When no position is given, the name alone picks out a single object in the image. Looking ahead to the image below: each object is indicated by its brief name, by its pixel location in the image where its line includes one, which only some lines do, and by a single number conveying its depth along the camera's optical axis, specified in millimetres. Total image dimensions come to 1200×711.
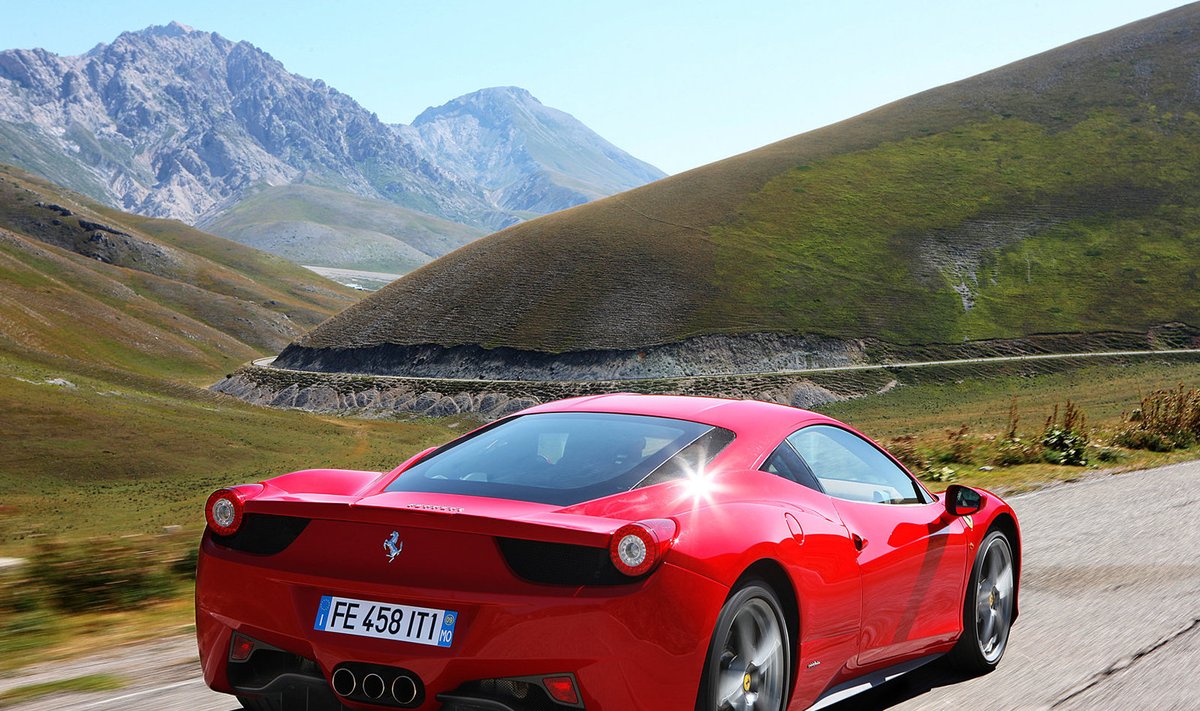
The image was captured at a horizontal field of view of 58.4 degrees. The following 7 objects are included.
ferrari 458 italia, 3346
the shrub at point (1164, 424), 16766
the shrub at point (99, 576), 7055
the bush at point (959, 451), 15359
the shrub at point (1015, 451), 15062
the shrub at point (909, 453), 14492
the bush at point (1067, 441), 15047
